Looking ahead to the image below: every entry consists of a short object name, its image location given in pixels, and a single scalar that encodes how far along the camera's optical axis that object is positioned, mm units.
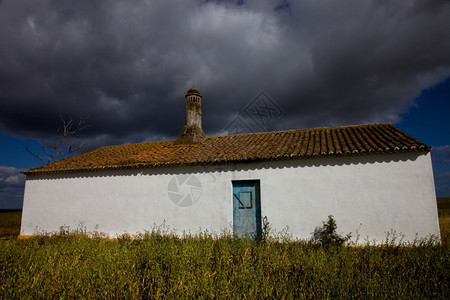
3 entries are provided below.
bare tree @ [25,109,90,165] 22373
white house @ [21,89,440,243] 8141
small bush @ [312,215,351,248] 7999
